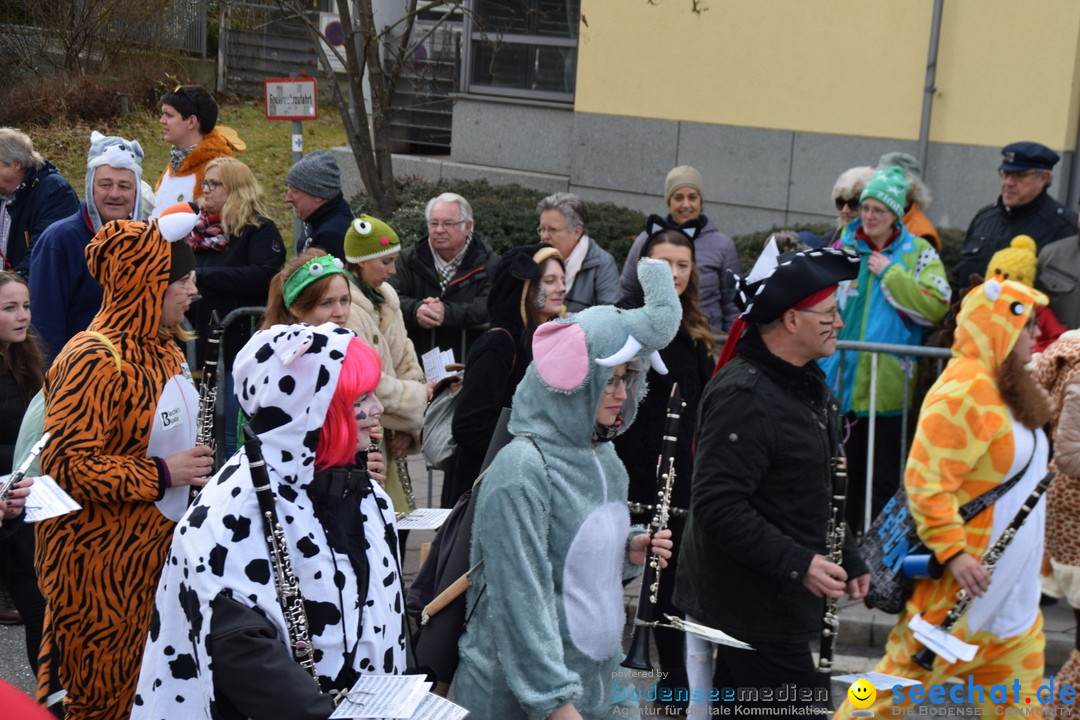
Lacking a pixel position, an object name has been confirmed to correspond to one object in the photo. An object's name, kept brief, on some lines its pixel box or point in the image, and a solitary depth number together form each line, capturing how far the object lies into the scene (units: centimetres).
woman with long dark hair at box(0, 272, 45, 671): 973
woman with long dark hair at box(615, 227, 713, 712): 1084
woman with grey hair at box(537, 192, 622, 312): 1433
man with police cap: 1409
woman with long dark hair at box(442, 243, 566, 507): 1003
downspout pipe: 2223
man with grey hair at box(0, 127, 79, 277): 1487
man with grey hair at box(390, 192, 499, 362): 1342
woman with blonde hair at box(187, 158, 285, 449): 1429
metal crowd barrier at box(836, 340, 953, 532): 1290
